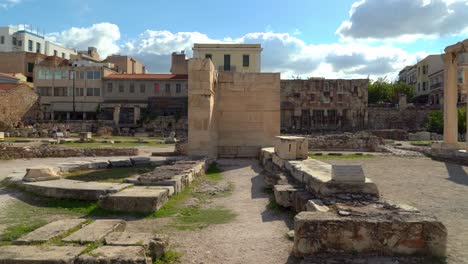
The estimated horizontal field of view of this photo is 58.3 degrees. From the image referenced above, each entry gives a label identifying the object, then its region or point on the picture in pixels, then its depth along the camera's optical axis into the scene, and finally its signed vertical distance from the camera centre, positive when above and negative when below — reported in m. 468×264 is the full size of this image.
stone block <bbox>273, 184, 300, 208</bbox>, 7.16 -1.26
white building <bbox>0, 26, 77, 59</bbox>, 69.06 +13.48
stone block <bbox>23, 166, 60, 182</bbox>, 9.05 -1.17
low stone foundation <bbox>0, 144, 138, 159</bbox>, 17.80 -1.32
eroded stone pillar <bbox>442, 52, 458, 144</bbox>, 18.86 +1.10
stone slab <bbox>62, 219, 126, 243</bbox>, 4.70 -1.31
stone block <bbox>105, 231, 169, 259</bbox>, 4.56 -1.32
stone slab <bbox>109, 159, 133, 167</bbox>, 12.73 -1.25
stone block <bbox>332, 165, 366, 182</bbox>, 6.16 -0.74
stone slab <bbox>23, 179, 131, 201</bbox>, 7.63 -1.26
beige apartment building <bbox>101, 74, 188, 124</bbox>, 54.78 +3.73
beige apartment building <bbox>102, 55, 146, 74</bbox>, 69.06 +9.90
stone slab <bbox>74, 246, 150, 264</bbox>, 4.05 -1.32
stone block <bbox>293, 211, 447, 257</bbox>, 4.53 -1.22
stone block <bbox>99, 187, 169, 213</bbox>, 6.88 -1.32
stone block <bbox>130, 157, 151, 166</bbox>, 13.30 -1.24
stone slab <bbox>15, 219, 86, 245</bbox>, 4.66 -1.31
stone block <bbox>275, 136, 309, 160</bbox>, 10.65 -0.64
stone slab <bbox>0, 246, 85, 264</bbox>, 4.01 -1.32
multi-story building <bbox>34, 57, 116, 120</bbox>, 55.84 +4.33
